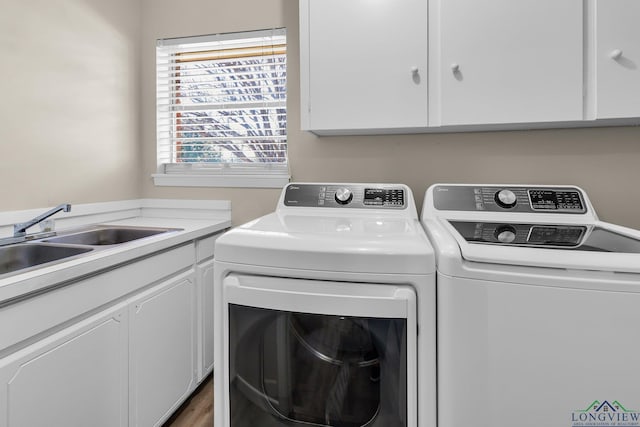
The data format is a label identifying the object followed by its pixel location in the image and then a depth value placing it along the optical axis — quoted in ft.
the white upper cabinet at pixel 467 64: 4.40
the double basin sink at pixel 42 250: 4.36
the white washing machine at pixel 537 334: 2.66
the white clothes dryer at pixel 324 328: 3.05
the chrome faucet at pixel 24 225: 4.51
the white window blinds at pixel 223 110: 6.84
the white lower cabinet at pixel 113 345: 3.11
